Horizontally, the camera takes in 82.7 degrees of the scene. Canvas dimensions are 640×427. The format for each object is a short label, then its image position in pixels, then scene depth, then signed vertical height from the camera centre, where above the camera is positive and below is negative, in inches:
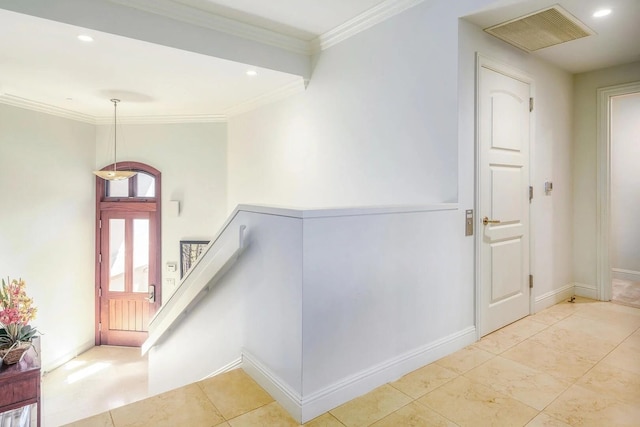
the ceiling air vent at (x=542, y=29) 96.8 +53.0
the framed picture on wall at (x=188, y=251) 228.8 -24.4
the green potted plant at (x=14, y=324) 126.0 -41.4
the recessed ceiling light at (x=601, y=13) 99.1 +55.7
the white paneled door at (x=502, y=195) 105.7 +5.8
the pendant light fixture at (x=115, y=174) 178.8 +18.8
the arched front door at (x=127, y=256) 235.3 -28.4
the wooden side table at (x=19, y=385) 120.0 -58.4
